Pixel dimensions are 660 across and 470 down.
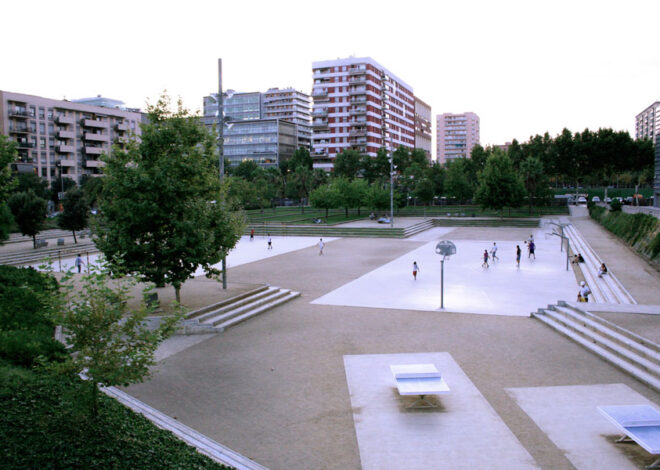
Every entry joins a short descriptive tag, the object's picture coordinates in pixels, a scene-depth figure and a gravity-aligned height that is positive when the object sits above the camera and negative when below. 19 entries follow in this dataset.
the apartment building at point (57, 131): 67.69 +12.12
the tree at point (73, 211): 38.50 -0.32
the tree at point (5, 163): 19.16 +1.92
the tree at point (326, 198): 59.97 +1.08
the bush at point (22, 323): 10.51 -3.21
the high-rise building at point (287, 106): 153.00 +34.35
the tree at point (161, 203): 14.59 +0.12
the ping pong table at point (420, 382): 9.30 -3.76
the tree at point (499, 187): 57.06 +2.29
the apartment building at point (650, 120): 160.57 +33.31
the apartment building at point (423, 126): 142.25 +25.81
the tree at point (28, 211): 34.81 -0.27
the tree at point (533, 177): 62.53 +3.86
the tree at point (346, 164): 90.31 +8.37
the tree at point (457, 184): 69.81 +3.30
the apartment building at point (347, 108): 104.12 +22.92
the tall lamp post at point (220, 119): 18.80 +3.76
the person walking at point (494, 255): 29.53 -3.31
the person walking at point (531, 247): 30.66 -2.83
